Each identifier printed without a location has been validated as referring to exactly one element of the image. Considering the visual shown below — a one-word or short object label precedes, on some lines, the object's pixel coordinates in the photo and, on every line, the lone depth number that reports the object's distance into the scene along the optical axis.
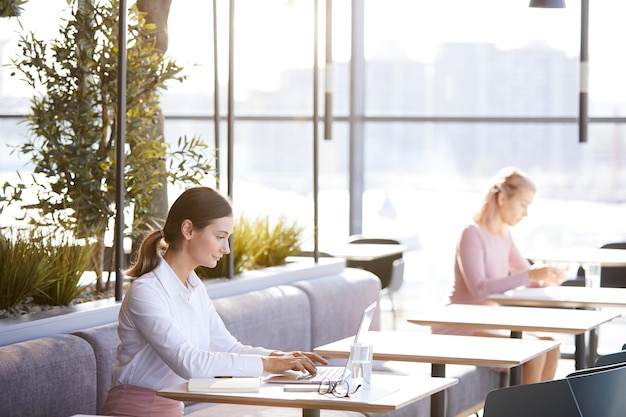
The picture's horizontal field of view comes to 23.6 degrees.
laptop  4.43
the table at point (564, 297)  7.51
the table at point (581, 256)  9.31
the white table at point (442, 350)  5.19
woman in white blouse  4.60
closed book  4.29
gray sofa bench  4.88
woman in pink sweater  7.84
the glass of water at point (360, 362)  4.37
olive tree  6.77
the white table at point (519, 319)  6.37
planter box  5.25
